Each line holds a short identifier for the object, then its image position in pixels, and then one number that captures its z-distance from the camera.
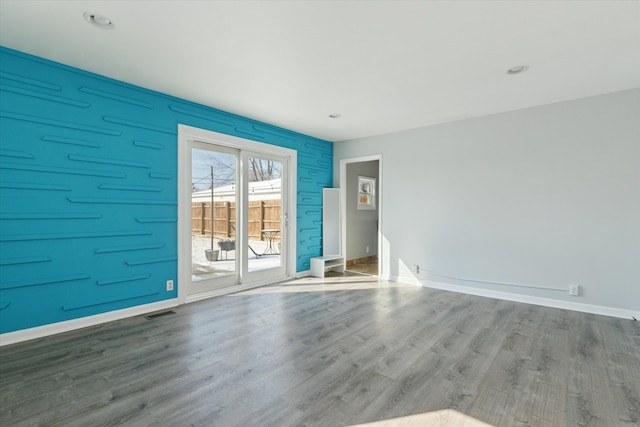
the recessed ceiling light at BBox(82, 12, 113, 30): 2.18
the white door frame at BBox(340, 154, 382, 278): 5.39
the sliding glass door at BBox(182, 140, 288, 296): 4.07
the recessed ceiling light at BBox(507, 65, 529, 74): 2.87
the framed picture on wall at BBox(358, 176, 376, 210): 6.99
